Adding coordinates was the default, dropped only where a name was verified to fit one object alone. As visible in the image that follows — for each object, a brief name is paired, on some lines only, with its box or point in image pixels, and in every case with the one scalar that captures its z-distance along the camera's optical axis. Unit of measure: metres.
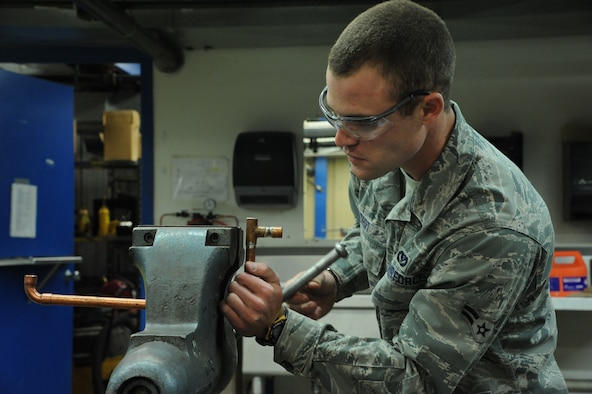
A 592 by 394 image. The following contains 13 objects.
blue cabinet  2.73
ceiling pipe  2.25
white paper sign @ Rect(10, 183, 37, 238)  2.74
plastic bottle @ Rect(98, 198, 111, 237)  3.83
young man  0.89
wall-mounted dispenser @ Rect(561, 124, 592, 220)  2.72
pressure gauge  2.96
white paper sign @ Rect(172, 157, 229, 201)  3.00
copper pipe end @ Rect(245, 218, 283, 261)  0.97
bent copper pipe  0.91
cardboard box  3.26
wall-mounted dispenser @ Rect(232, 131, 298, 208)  2.82
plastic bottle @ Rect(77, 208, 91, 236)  3.81
